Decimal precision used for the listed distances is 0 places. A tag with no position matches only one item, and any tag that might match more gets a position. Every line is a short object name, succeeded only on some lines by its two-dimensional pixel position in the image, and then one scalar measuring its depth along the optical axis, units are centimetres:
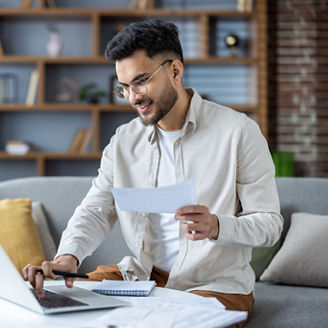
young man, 166
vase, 464
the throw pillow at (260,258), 231
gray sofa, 200
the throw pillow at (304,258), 217
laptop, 121
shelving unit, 468
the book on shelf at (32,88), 465
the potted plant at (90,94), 465
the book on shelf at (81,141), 466
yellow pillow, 229
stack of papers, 110
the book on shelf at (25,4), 456
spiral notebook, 137
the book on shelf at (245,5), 462
